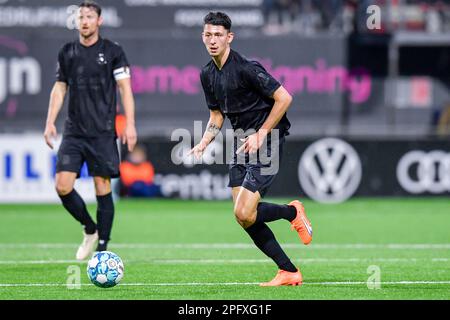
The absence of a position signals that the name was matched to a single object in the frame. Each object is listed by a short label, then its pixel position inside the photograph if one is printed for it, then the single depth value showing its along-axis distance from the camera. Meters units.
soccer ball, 16.77
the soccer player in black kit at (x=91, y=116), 21.23
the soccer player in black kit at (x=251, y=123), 17.23
